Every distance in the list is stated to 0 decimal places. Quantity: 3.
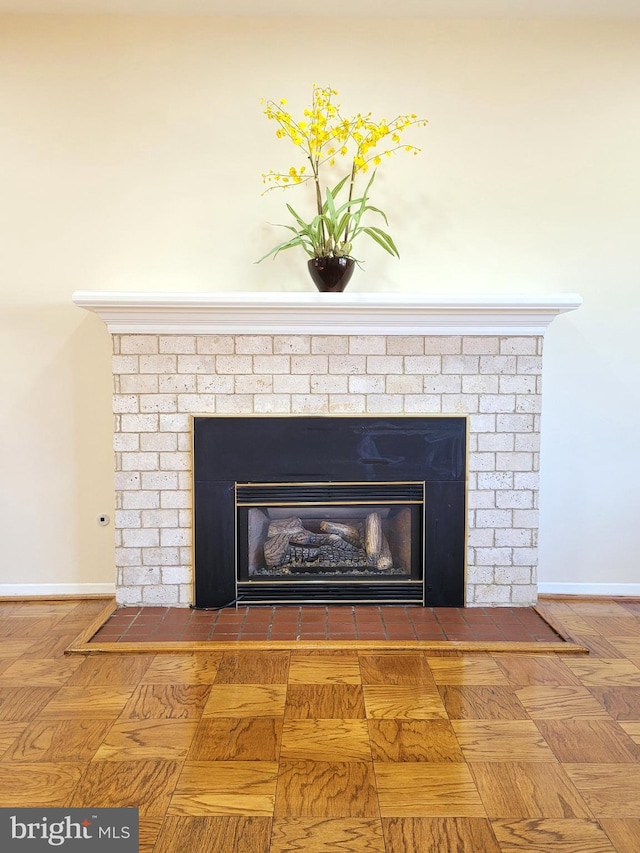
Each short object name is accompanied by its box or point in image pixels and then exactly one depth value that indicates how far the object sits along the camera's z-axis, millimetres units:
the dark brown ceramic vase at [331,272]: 2641
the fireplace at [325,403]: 2721
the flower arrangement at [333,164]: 2658
